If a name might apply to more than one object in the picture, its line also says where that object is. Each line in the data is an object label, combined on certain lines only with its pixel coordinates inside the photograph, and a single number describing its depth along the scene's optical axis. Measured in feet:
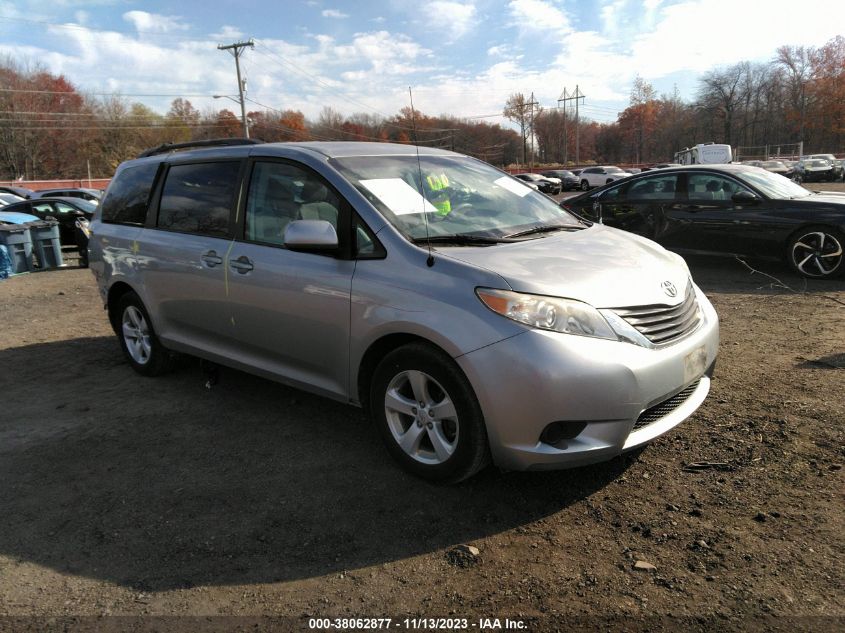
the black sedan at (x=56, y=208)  54.13
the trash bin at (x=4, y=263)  39.93
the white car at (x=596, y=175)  142.10
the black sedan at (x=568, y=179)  155.43
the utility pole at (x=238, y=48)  170.60
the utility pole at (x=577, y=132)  262.26
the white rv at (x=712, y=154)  125.90
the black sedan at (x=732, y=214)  25.86
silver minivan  9.34
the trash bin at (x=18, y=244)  40.83
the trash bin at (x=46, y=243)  42.86
